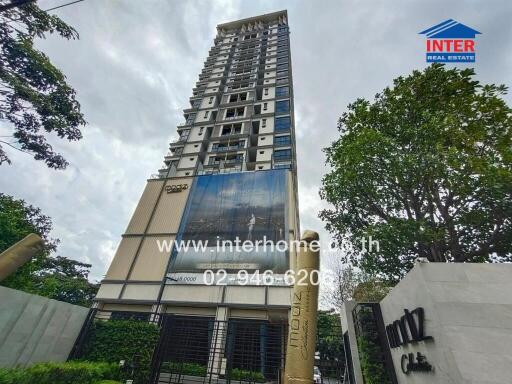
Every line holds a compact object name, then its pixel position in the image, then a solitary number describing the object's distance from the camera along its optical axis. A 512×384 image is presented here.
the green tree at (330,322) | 10.92
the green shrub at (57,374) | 3.58
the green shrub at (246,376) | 9.64
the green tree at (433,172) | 5.56
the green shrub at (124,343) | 7.96
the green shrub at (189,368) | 9.08
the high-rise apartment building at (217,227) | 12.85
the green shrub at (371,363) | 4.79
